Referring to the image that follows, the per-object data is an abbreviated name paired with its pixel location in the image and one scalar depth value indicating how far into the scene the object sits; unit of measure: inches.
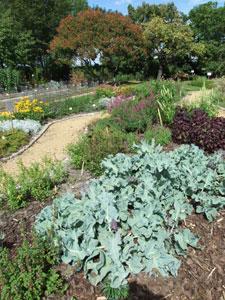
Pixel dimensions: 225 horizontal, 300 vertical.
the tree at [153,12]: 849.3
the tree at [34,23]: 701.3
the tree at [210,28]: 835.5
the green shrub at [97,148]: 126.8
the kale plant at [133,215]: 67.0
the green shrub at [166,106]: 185.6
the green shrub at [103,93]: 354.3
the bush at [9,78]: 596.7
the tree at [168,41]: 720.7
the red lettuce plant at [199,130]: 147.6
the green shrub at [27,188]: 98.2
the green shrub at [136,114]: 180.4
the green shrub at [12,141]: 187.9
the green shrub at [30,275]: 59.4
